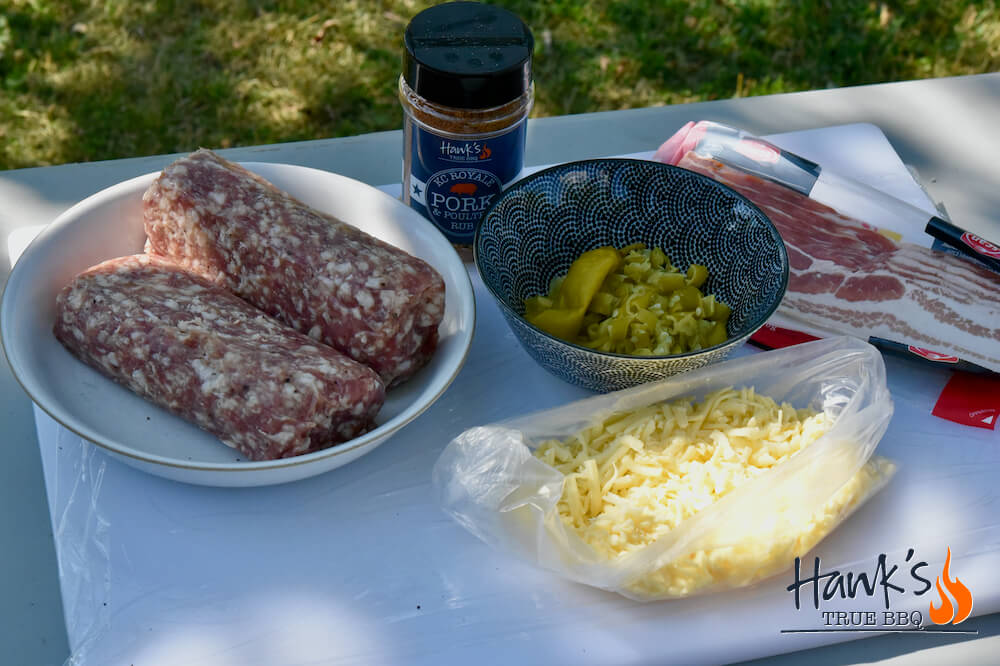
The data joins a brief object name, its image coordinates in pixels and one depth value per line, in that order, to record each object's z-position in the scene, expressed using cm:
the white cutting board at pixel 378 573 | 103
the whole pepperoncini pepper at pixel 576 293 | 126
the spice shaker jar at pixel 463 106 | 127
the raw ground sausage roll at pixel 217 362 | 108
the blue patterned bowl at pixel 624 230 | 128
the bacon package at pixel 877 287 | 132
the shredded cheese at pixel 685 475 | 105
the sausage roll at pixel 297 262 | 117
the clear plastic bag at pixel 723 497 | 104
